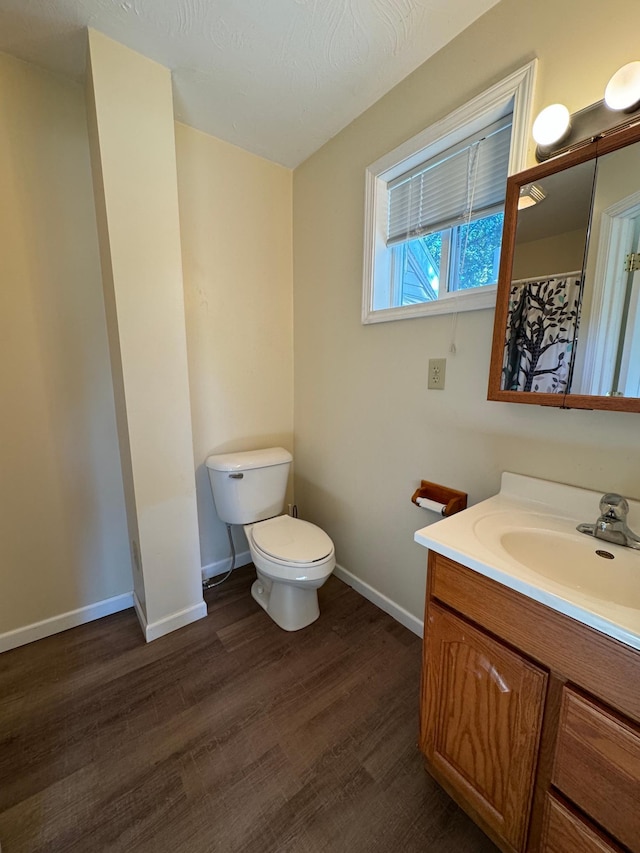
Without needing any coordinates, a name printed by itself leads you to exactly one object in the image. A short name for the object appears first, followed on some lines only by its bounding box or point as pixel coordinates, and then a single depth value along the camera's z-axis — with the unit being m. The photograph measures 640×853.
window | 1.18
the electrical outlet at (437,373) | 1.42
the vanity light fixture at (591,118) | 0.86
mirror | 0.92
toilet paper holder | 1.38
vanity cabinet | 0.64
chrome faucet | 0.90
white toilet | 1.56
